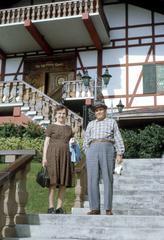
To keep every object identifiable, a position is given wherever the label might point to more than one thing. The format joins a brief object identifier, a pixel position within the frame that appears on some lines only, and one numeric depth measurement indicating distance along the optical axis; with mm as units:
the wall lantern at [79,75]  13359
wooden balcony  12398
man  4347
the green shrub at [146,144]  10054
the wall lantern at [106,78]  11469
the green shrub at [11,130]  11037
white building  12106
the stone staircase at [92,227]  3828
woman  4571
